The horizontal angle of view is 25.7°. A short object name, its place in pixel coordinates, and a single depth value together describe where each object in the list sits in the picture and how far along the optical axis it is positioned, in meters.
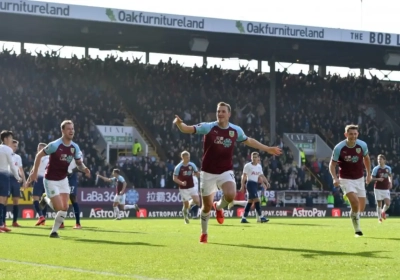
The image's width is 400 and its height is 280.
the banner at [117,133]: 46.97
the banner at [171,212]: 38.38
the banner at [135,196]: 40.56
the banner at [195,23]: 44.38
